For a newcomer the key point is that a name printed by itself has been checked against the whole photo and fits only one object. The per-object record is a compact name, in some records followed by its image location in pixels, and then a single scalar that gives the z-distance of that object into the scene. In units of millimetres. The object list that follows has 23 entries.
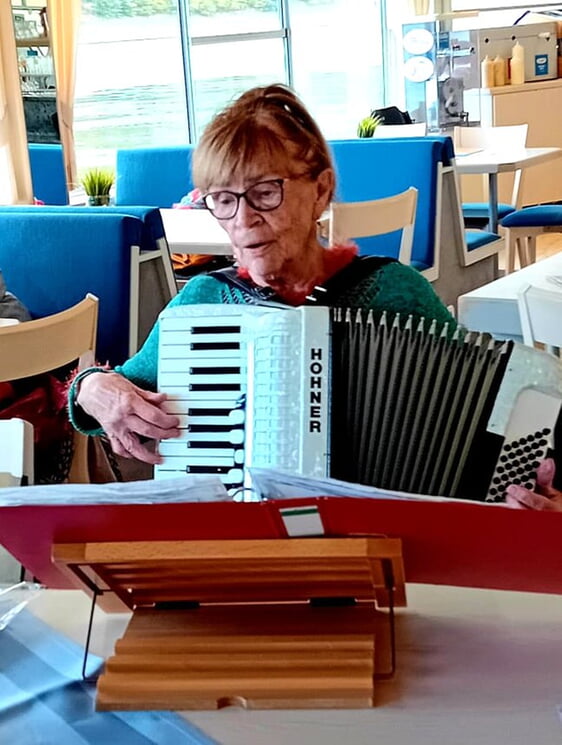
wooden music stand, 913
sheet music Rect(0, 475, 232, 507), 893
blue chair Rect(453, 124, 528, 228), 5582
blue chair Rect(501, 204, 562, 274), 5344
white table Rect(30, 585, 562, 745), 900
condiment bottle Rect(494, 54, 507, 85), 7114
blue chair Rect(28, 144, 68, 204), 4645
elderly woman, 1512
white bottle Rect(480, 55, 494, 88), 7078
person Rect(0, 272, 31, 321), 2902
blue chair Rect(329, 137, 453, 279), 4312
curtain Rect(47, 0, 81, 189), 4926
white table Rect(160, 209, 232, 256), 3602
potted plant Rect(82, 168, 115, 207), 4406
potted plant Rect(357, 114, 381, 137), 5566
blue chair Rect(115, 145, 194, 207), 4977
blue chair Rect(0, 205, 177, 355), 3205
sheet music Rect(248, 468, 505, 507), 878
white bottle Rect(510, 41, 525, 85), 7125
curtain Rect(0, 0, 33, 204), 4316
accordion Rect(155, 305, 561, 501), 1249
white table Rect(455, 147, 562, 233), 5035
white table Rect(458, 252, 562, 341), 2393
